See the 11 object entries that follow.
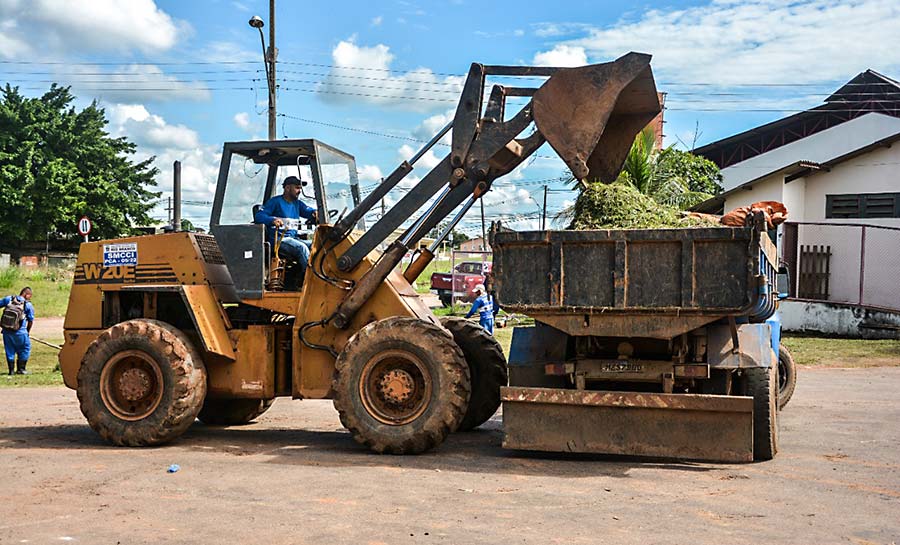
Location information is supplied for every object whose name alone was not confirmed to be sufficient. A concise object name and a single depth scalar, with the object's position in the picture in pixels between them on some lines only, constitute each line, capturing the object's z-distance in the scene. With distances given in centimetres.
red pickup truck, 3584
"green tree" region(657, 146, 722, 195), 2671
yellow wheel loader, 858
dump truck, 768
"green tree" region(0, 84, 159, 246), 4597
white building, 2308
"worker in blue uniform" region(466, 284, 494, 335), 1891
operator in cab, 977
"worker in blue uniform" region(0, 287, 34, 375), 1723
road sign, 2405
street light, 2668
